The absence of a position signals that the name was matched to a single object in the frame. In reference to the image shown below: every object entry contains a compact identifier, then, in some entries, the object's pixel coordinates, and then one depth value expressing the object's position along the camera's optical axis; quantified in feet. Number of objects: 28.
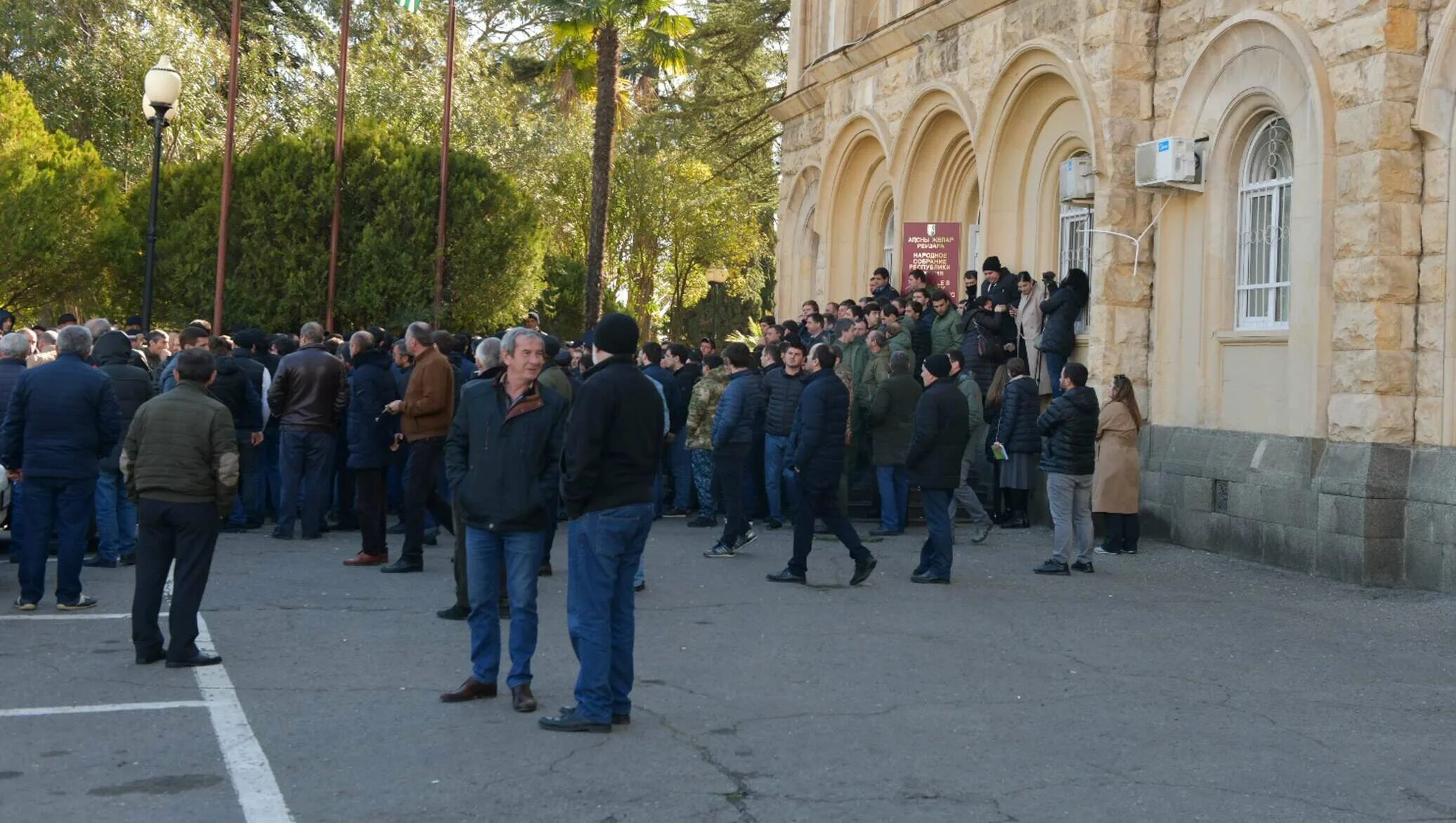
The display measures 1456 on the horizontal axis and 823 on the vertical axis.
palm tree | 94.38
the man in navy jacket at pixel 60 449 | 33.35
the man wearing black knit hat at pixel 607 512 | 23.56
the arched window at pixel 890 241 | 83.25
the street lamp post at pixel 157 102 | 61.72
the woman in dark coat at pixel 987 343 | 56.65
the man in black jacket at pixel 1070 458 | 42.19
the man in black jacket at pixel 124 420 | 40.42
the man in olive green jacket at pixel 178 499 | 27.99
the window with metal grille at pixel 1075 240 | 61.05
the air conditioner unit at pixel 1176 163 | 50.55
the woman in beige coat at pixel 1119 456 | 47.03
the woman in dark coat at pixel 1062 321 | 55.77
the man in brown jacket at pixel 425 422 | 39.40
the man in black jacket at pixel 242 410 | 47.26
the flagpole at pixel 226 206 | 76.23
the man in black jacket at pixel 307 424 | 47.14
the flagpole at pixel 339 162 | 86.53
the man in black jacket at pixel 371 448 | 41.65
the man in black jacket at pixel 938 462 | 39.88
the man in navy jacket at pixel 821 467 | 39.14
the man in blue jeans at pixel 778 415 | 51.60
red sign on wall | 68.59
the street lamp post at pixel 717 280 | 146.00
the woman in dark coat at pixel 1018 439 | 51.75
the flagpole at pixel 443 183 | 90.84
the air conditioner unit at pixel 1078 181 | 56.13
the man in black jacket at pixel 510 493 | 24.91
